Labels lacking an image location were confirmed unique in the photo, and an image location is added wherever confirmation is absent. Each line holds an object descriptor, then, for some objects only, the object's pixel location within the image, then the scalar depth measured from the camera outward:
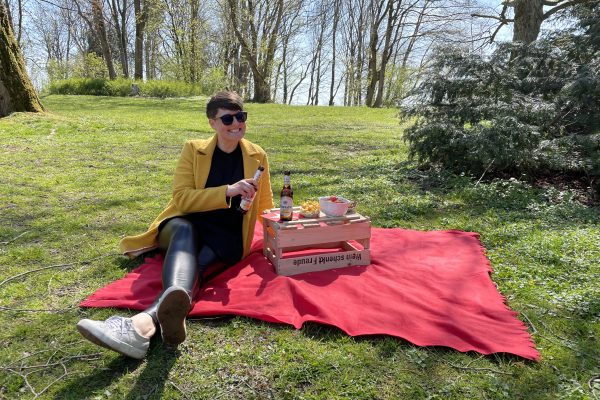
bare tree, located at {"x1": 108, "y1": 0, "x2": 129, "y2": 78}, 25.57
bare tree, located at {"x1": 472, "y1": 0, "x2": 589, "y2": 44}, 8.48
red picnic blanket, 2.52
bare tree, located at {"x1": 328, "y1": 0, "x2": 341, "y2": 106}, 33.14
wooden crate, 3.20
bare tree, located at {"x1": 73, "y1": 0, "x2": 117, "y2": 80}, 20.83
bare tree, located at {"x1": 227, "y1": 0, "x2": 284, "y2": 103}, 19.88
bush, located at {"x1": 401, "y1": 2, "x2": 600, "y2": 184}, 5.47
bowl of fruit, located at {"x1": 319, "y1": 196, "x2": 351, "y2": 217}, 3.37
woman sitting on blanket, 2.72
